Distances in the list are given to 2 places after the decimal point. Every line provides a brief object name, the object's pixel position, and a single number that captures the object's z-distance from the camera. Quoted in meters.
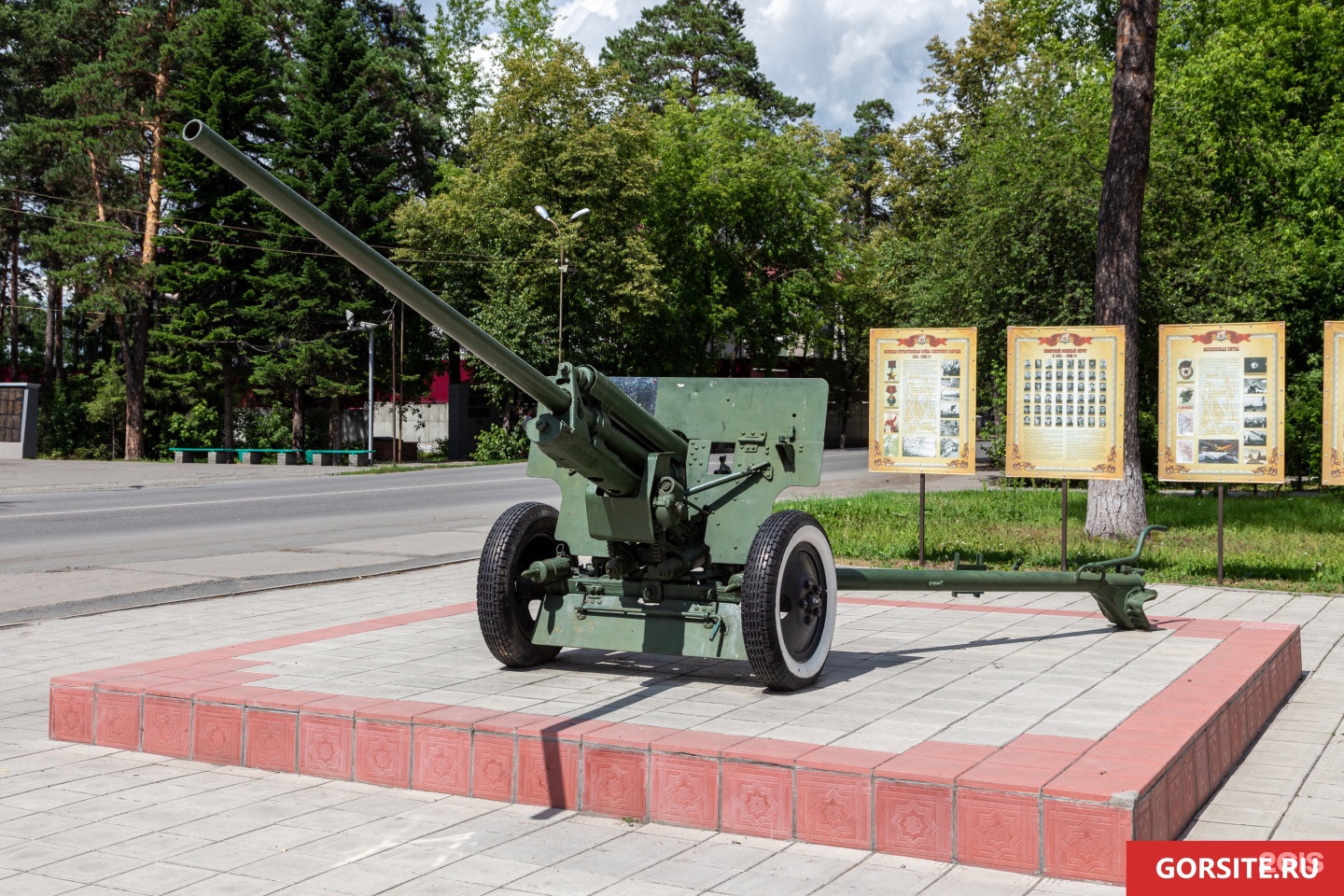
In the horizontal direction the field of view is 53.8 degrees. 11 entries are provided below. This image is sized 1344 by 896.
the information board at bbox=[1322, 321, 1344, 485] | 11.84
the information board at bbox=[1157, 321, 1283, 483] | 12.03
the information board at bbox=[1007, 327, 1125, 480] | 12.30
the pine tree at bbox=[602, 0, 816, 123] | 62.38
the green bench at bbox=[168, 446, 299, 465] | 40.38
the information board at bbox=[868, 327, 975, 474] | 12.89
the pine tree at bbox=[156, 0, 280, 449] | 41.66
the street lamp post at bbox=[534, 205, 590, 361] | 37.06
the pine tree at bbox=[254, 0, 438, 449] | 42.59
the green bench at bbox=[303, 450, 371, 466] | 39.62
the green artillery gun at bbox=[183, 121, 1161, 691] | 6.00
